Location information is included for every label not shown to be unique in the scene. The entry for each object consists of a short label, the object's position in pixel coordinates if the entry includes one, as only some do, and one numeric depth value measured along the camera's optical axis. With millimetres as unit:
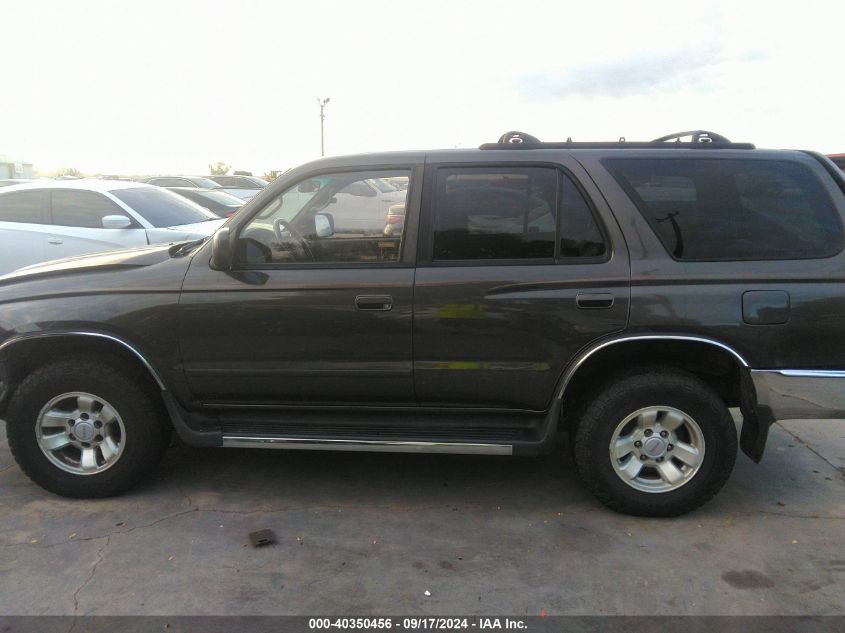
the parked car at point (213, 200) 11455
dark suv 3111
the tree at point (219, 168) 50094
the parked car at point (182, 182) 18556
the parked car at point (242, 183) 19845
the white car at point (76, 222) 7066
